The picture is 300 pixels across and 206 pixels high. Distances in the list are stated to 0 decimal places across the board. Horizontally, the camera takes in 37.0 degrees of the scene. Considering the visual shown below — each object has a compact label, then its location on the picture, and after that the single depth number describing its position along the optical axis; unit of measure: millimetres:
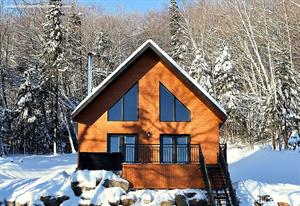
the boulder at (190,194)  19156
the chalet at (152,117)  21156
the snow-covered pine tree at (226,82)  41312
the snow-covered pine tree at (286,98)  36438
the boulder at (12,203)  18225
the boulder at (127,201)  18250
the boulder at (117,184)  18938
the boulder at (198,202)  18672
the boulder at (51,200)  18141
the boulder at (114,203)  18078
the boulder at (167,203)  18406
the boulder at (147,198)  18391
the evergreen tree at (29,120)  43612
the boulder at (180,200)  18498
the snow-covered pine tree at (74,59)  47719
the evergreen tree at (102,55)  47409
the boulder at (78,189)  18609
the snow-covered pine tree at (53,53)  41938
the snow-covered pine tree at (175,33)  49438
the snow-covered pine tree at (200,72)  43406
